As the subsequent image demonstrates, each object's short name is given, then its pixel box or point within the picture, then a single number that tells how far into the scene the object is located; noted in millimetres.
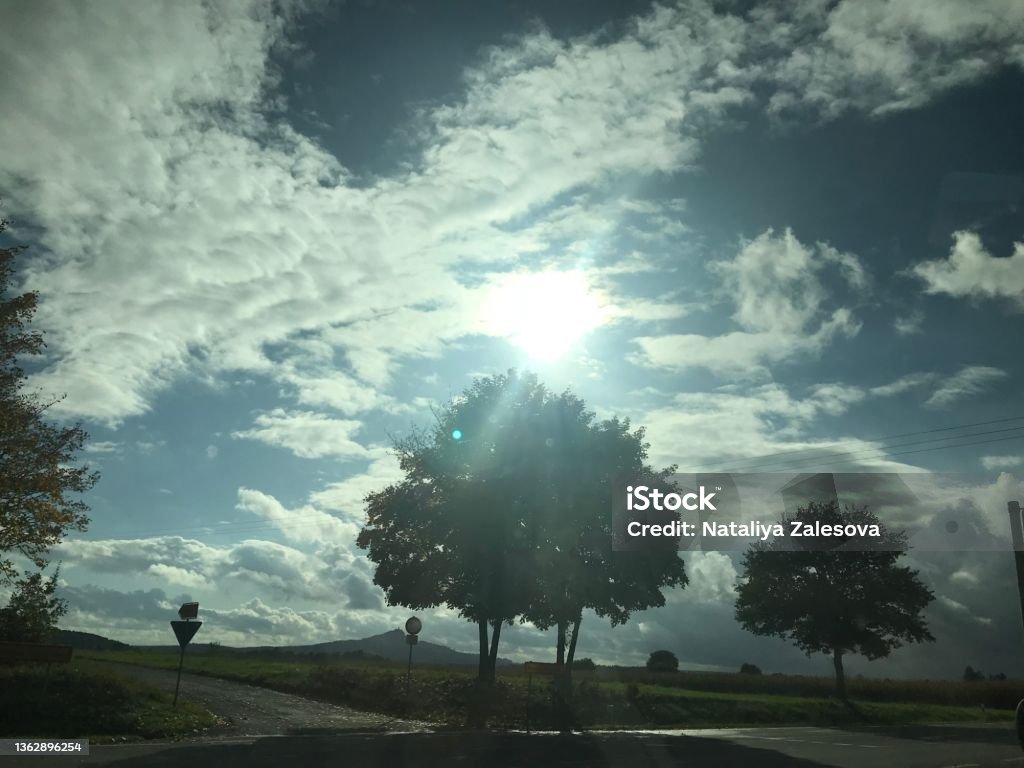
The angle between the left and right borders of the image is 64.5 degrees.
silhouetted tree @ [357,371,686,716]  34906
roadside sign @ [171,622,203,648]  23656
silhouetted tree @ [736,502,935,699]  52656
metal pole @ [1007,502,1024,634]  27578
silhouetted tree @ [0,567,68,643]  30562
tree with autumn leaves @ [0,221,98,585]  25969
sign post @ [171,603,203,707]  23609
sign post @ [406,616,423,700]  30353
